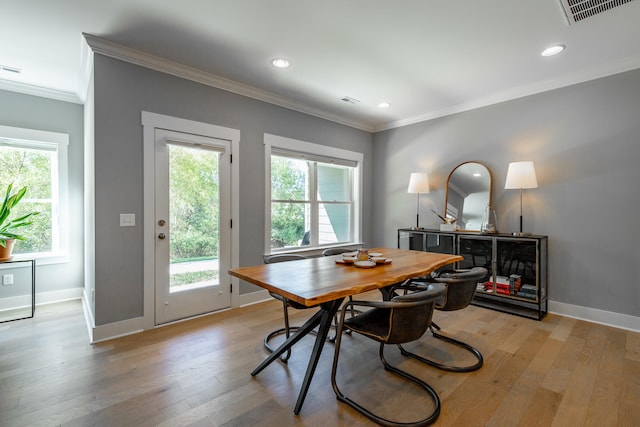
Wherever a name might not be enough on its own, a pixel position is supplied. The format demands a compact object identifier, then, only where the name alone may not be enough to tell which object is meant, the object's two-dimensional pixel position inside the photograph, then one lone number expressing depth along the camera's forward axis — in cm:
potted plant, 307
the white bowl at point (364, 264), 234
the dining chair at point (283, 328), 232
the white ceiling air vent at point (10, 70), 303
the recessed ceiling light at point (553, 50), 269
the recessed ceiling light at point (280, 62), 294
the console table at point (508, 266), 330
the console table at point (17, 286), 324
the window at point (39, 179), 344
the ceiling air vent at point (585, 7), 210
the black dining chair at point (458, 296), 217
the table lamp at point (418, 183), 431
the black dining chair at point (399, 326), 165
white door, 301
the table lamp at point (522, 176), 328
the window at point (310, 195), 399
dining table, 171
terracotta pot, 307
